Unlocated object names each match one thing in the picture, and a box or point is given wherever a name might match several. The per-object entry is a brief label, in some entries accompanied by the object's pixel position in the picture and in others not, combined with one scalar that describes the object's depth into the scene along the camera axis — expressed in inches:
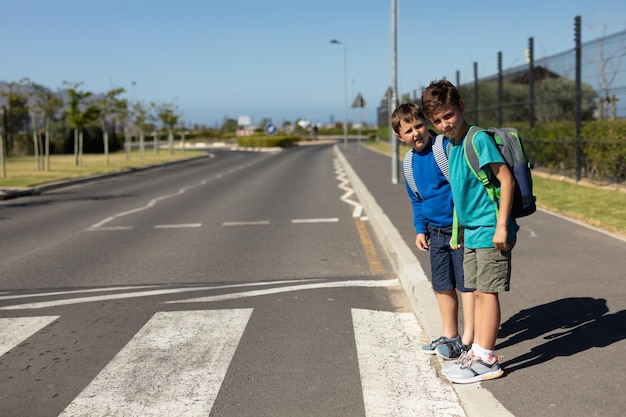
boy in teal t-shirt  162.4
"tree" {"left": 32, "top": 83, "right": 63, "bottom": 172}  1235.9
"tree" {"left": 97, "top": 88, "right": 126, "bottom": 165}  1514.5
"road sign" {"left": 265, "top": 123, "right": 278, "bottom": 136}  2541.6
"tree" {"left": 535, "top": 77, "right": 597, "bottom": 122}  638.5
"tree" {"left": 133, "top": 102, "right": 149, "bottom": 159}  1888.5
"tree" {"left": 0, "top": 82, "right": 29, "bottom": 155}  1295.5
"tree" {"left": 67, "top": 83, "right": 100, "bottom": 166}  1269.7
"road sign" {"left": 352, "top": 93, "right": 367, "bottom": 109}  1470.2
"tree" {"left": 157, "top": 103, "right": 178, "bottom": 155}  2155.5
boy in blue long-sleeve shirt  182.5
